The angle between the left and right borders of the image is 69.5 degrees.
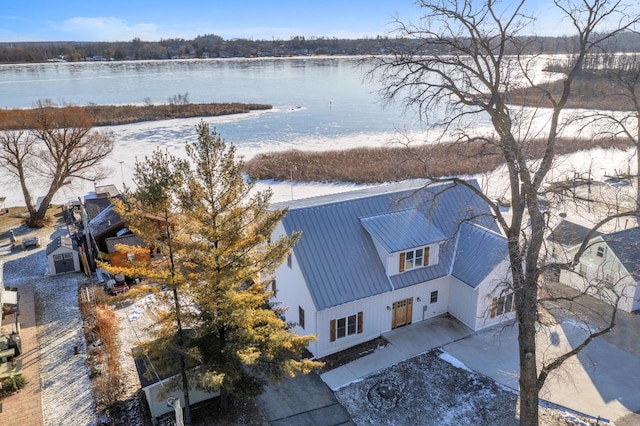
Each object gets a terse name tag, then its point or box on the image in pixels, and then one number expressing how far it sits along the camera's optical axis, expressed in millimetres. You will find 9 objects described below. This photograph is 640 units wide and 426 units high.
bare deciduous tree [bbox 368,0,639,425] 11391
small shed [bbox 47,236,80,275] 23953
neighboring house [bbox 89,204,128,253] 24828
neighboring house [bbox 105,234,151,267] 23812
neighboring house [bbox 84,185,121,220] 29469
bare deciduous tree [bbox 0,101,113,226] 30812
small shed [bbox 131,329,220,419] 14094
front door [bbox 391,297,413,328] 18656
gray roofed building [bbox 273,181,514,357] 17266
